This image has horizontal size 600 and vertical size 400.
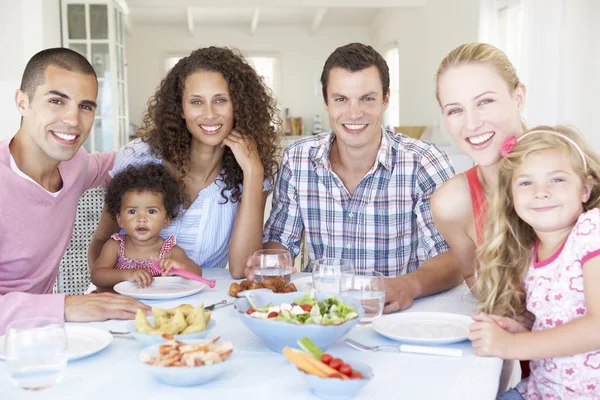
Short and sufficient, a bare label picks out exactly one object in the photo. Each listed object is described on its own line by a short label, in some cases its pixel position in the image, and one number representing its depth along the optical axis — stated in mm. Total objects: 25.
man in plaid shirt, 2207
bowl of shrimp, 1048
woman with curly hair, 2217
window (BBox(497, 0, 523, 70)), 5270
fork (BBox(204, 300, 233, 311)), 1560
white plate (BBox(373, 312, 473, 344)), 1306
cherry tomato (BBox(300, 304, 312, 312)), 1221
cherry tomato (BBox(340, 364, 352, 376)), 1018
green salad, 1182
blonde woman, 1695
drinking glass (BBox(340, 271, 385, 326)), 1332
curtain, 4234
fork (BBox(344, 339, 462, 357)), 1246
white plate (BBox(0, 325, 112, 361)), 1206
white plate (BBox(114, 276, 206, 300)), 1672
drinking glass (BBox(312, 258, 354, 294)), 1449
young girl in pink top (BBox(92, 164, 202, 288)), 2086
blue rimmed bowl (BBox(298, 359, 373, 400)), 998
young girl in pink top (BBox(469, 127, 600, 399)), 1300
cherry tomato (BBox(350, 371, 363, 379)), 1013
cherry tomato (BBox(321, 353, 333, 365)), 1039
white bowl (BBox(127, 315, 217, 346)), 1208
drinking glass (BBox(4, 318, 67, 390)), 1008
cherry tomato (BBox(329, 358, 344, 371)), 1024
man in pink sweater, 1866
